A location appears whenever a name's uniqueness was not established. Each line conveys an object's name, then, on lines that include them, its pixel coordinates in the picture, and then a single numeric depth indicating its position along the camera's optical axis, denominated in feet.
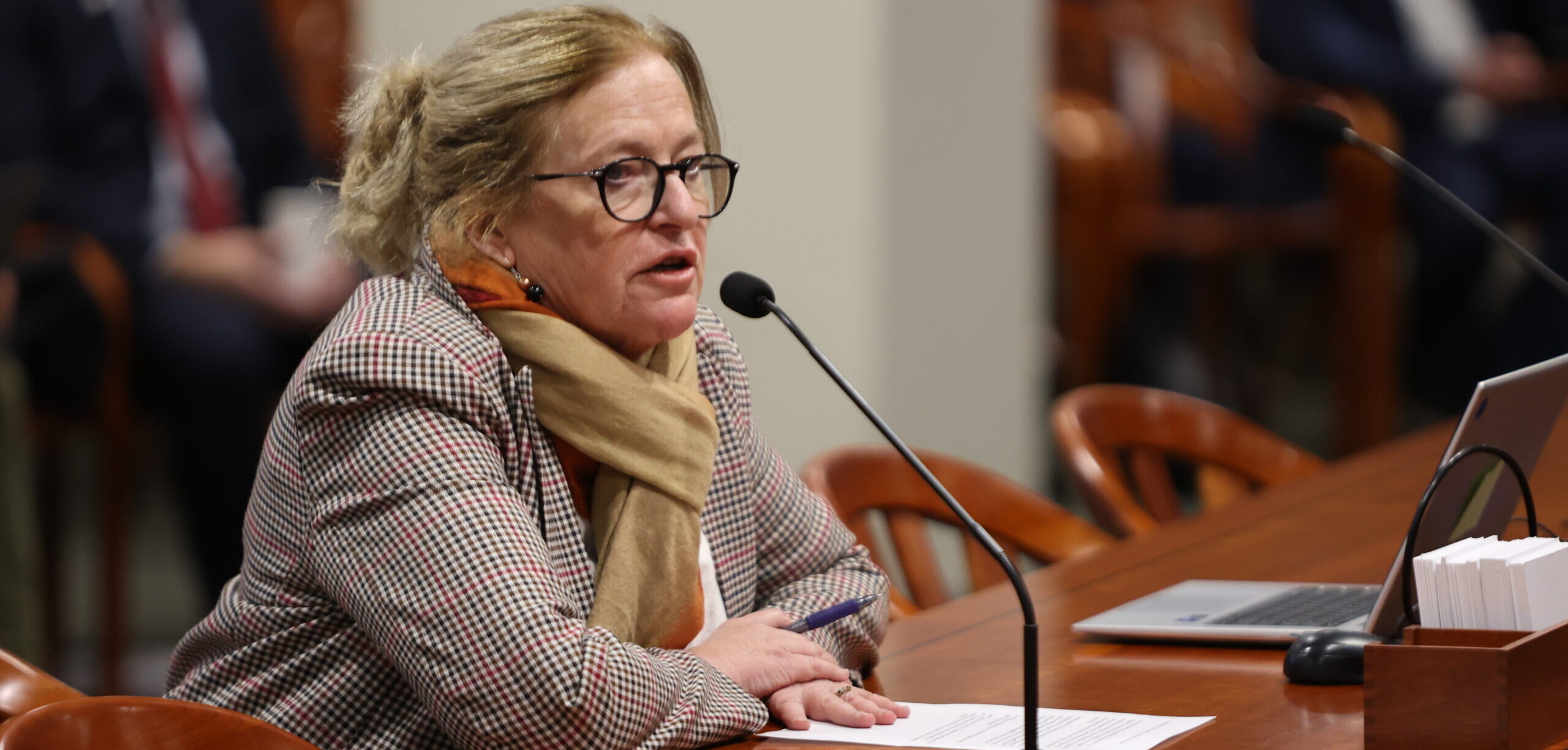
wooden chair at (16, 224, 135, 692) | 24.70
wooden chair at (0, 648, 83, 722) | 16.96
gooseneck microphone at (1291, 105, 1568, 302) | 19.10
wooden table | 16.96
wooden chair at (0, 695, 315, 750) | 16.27
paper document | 16.69
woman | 16.64
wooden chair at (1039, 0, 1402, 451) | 32.96
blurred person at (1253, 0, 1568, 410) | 32.94
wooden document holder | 16.34
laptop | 17.11
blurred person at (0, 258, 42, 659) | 23.07
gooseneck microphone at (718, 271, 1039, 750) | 16.33
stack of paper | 16.50
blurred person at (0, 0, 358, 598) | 25.53
